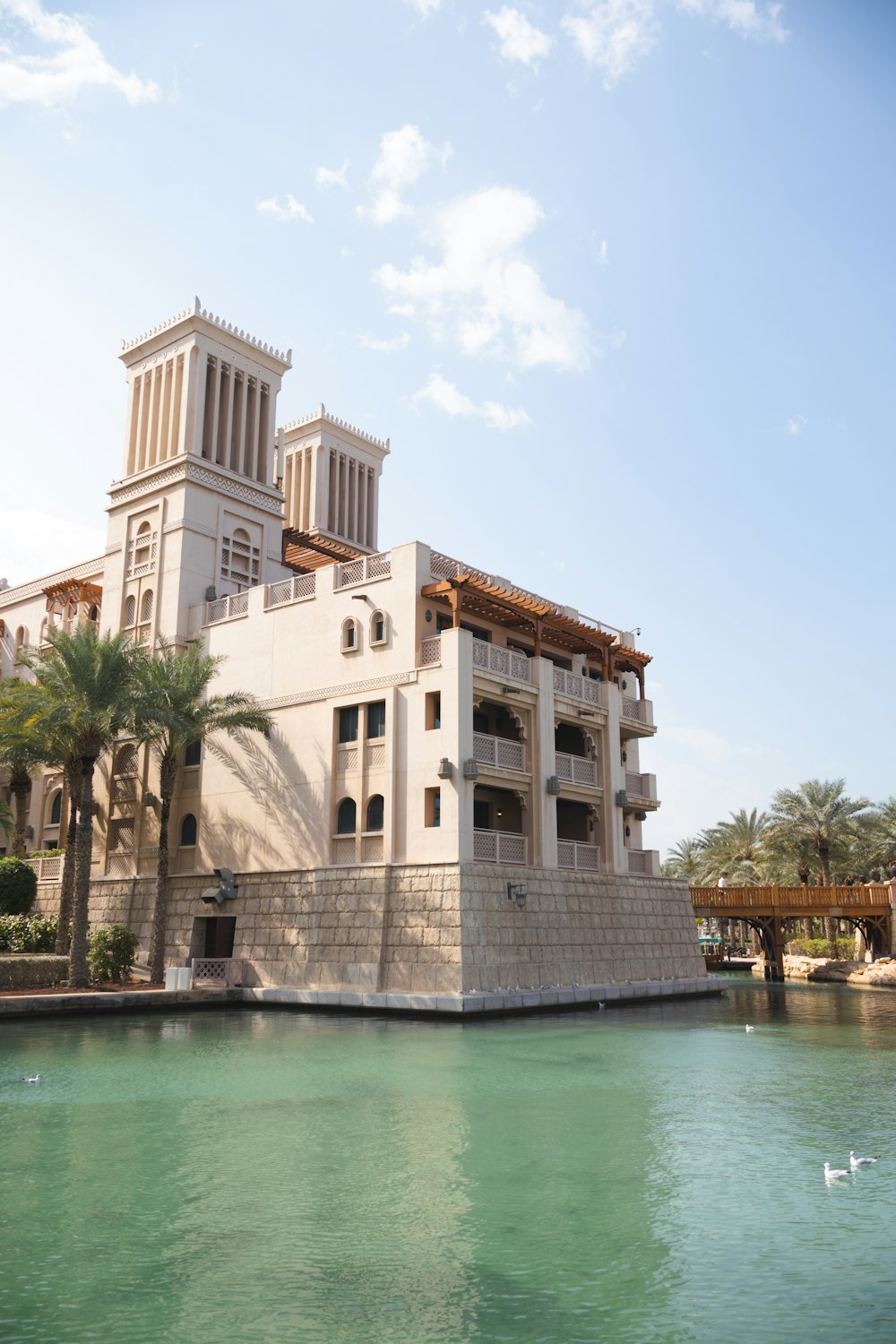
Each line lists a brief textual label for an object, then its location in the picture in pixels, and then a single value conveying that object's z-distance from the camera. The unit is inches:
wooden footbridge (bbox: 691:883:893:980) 1747.0
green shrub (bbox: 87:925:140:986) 1155.3
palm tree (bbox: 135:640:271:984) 1141.7
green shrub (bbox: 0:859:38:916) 1341.0
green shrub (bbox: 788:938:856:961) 2055.9
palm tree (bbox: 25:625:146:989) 1112.8
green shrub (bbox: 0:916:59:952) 1220.5
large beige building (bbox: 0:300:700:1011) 1120.8
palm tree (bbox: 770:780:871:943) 2070.6
